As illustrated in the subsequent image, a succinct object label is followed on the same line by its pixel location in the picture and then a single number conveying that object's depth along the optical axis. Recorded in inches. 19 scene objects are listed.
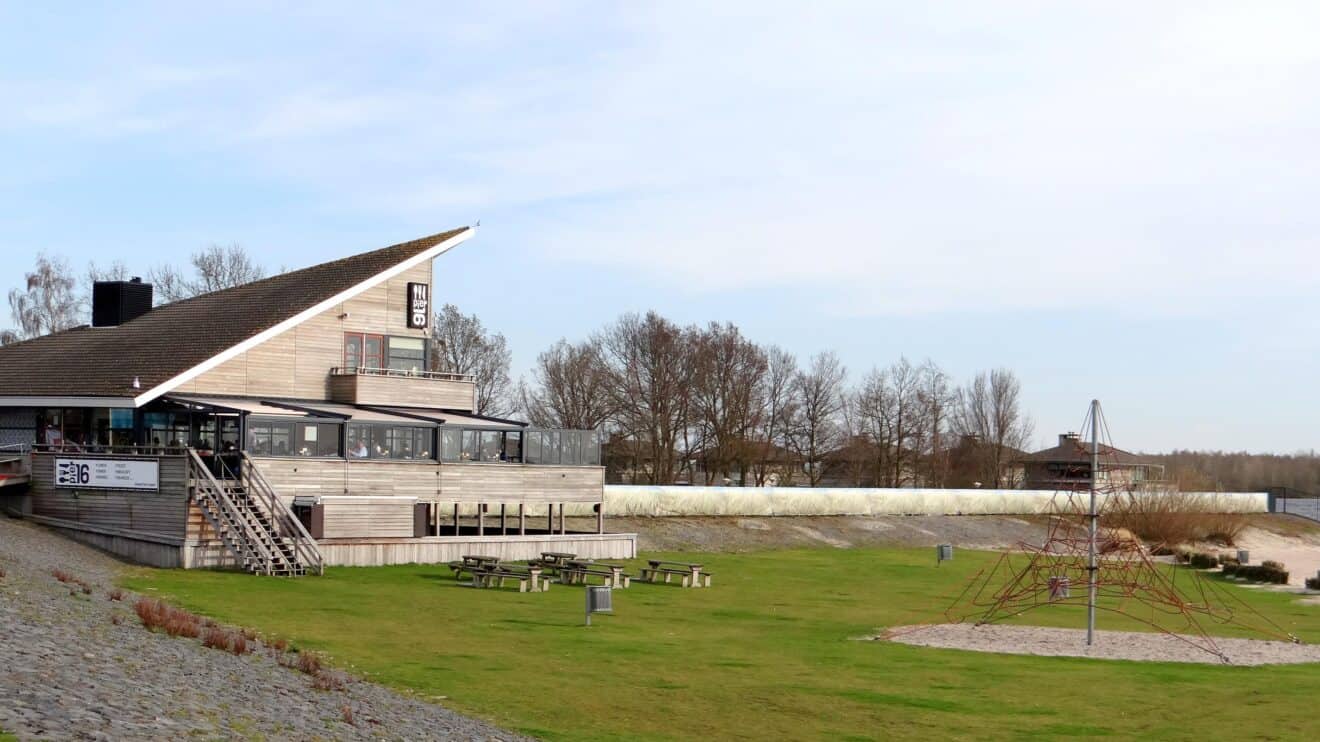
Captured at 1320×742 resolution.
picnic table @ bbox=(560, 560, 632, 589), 1542.8
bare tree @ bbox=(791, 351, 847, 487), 4005.9
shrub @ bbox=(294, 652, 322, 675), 832.9
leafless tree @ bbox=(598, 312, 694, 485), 3595.0
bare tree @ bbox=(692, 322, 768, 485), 3676.2
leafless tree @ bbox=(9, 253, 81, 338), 3228.3
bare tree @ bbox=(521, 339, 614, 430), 3641.7
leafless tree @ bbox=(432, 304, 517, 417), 3614.7
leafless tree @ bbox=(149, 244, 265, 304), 3314.5
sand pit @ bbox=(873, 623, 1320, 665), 1111.2
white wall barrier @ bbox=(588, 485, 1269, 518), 2487.7
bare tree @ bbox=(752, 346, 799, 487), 3902.6
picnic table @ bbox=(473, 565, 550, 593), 1476.4
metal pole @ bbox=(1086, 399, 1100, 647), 1146.0
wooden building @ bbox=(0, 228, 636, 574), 1533.0
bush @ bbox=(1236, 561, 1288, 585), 2089.1
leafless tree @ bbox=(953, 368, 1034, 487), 4626.0
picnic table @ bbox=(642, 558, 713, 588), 1624.0
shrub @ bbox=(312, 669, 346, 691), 781.4
